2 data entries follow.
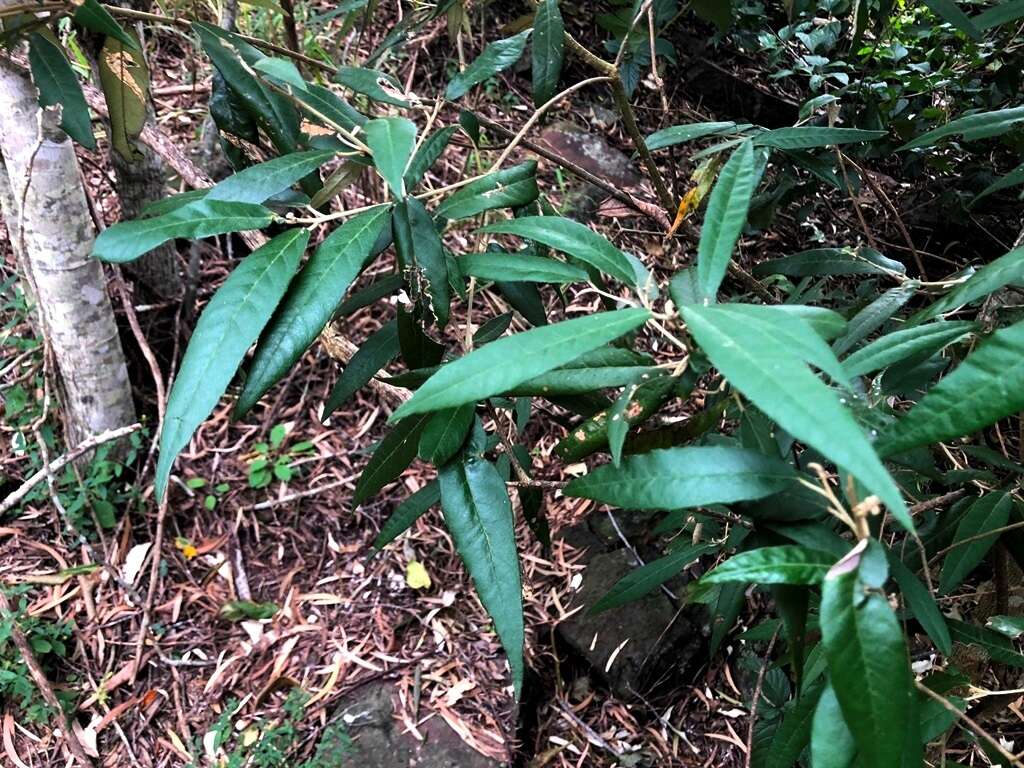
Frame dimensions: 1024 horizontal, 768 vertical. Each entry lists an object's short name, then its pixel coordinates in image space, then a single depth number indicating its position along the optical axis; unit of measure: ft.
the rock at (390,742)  4.90
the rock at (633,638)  5.15
